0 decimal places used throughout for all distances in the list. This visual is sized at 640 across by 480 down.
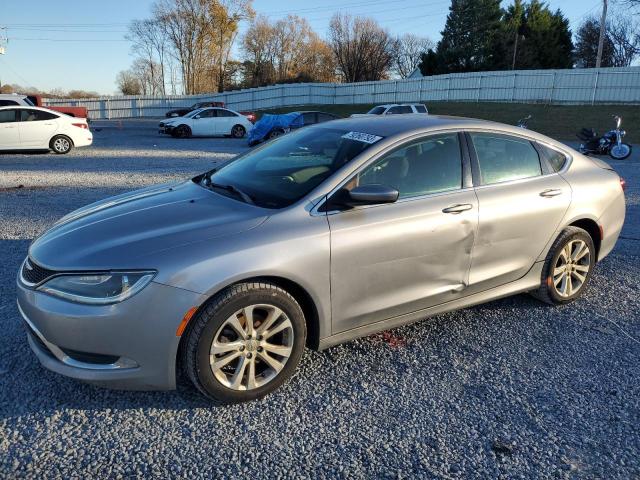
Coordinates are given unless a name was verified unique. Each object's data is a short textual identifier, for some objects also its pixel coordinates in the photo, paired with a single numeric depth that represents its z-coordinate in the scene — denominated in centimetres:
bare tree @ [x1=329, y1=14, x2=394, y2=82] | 6041
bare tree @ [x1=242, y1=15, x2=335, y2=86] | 6412
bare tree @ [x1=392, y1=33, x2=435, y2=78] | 7006
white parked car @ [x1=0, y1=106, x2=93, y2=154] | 1380
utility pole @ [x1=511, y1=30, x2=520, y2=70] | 4618
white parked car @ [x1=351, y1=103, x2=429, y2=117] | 2182
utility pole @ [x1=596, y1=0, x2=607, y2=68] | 3281
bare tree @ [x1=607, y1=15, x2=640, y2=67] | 5000
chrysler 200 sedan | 256
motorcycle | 1495
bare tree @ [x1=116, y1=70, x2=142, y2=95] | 8169
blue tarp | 1828
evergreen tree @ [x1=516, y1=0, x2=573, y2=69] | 4712
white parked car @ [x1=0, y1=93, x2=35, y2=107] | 1750
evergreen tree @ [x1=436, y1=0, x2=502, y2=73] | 4834
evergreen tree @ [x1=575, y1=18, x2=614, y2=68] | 5147
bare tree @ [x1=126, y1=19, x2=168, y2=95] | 6925
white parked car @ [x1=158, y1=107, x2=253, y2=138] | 2238
